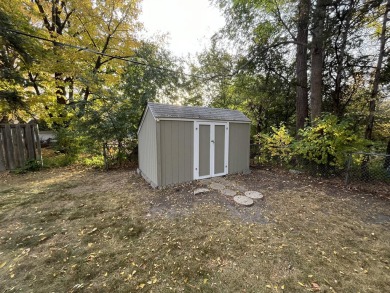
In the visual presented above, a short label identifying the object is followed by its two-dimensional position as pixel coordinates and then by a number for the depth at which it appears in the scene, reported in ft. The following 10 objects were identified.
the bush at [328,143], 15.61
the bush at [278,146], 20.37
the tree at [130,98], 21.02
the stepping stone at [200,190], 14.00
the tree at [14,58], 17.11
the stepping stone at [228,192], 13.84
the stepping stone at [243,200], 12.25
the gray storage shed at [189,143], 14.51
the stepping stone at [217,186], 15.12
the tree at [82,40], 23.65
